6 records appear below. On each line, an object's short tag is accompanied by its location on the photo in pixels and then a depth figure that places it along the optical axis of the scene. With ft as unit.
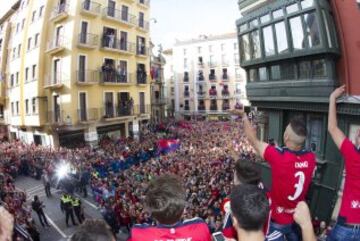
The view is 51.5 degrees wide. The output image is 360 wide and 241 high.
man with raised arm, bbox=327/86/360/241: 13.33
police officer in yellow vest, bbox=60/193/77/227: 51.72
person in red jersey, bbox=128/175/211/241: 10.25
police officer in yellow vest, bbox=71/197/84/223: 51.93
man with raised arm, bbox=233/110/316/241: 14.48
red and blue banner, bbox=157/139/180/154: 91.61
